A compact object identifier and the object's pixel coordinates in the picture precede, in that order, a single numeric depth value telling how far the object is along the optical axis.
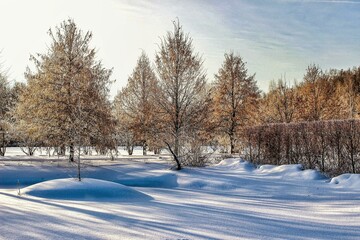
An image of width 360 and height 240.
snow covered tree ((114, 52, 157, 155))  33.47
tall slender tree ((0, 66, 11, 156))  27.07
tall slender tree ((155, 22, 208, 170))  22.54
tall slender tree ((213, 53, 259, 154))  30.80
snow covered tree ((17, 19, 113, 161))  22.47
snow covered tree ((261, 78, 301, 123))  32.38
